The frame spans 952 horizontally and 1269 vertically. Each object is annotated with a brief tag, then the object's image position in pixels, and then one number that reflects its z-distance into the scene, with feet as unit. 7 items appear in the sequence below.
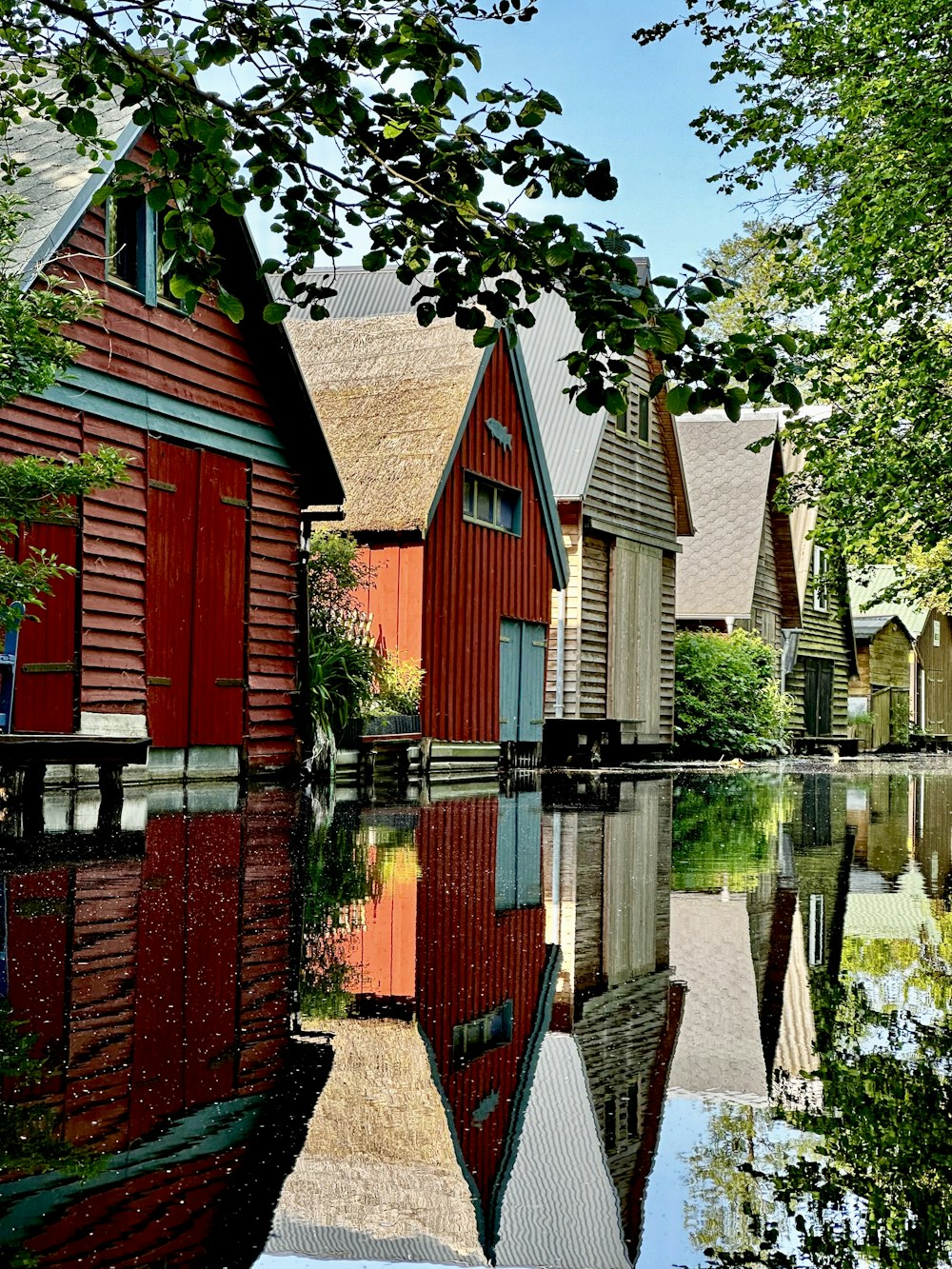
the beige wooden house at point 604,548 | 94.89
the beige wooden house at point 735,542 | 120.06
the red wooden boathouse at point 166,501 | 49.73
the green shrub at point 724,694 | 113.09
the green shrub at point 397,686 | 73.41
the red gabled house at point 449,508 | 75.56
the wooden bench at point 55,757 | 36.27
